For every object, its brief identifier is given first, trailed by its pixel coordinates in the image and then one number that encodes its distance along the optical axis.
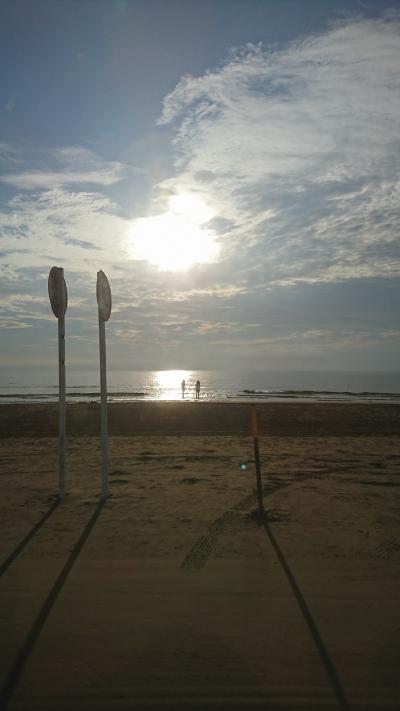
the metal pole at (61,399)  7.10
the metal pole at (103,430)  7.30
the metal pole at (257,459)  6.53
